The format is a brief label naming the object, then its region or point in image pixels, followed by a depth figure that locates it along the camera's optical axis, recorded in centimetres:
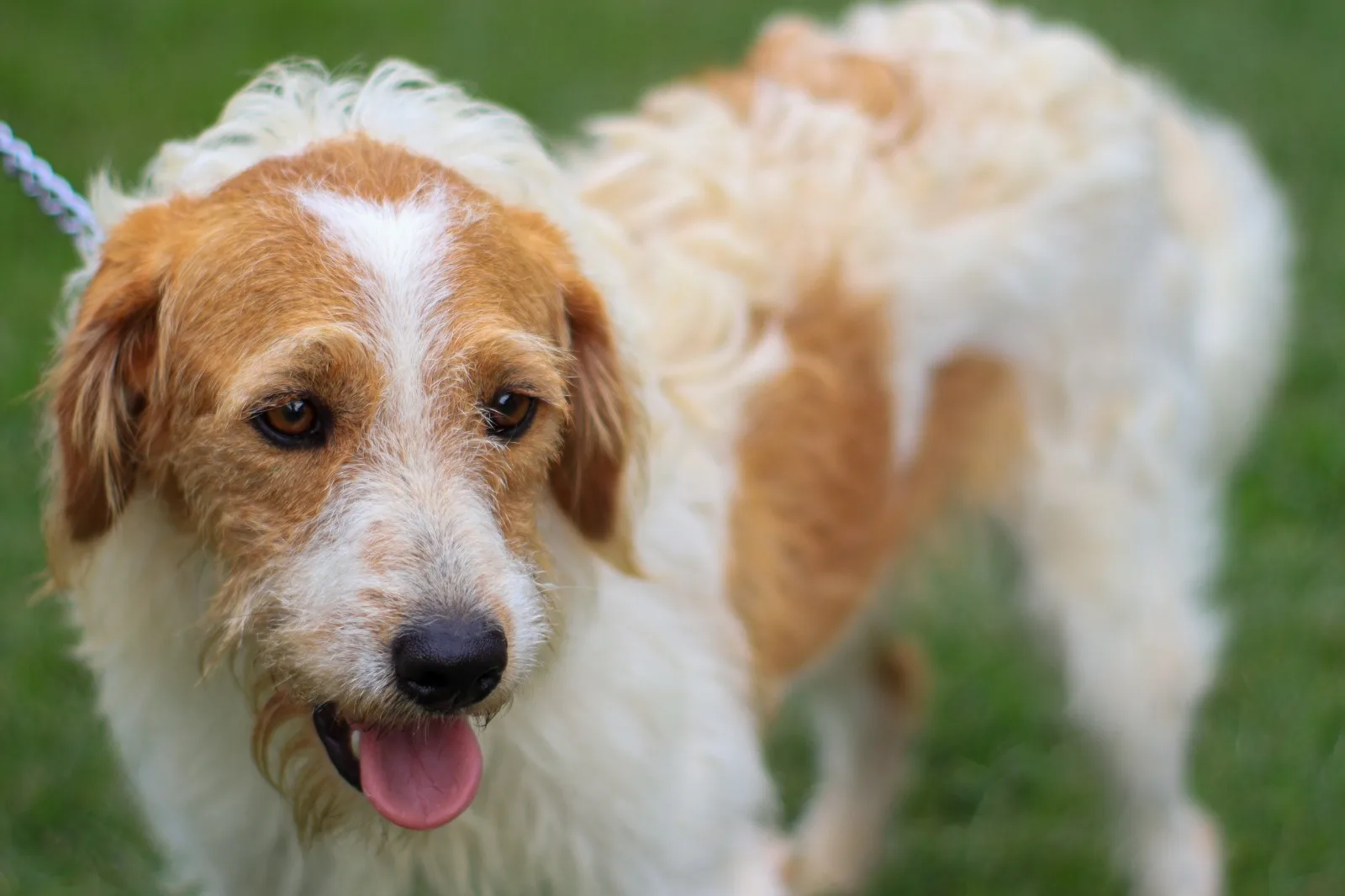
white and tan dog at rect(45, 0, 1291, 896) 237
